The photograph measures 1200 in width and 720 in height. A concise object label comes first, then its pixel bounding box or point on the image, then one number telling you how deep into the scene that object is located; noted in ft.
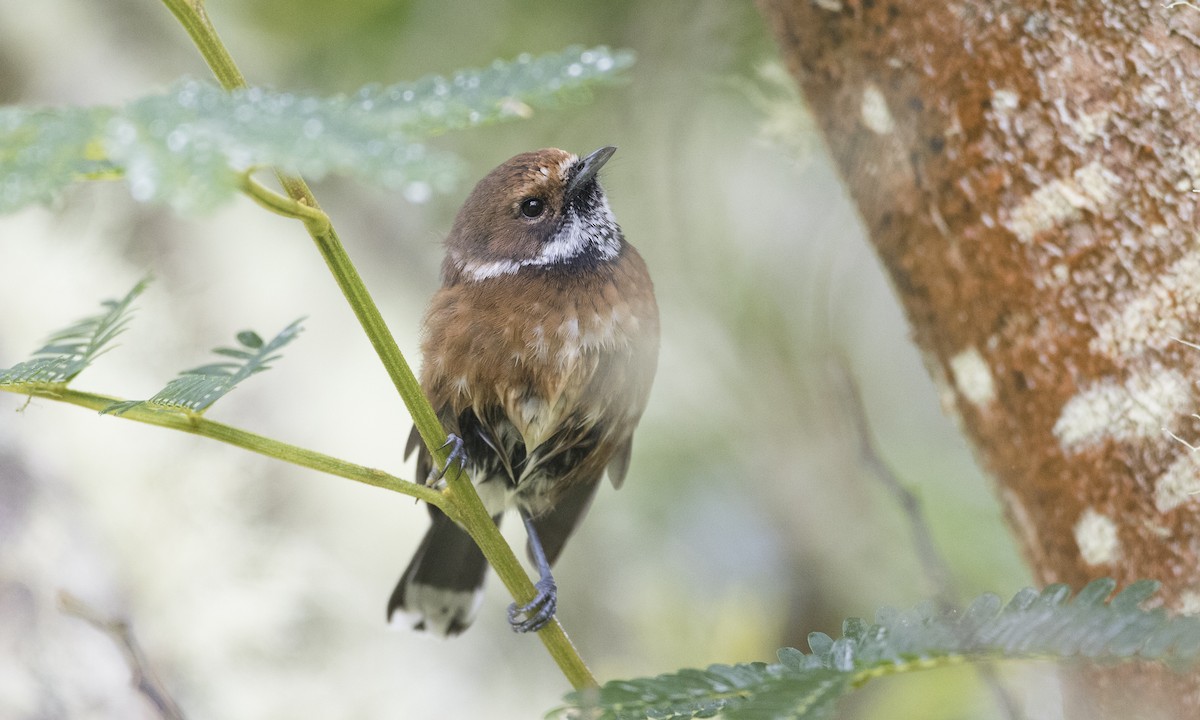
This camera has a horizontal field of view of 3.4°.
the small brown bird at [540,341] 11.31
